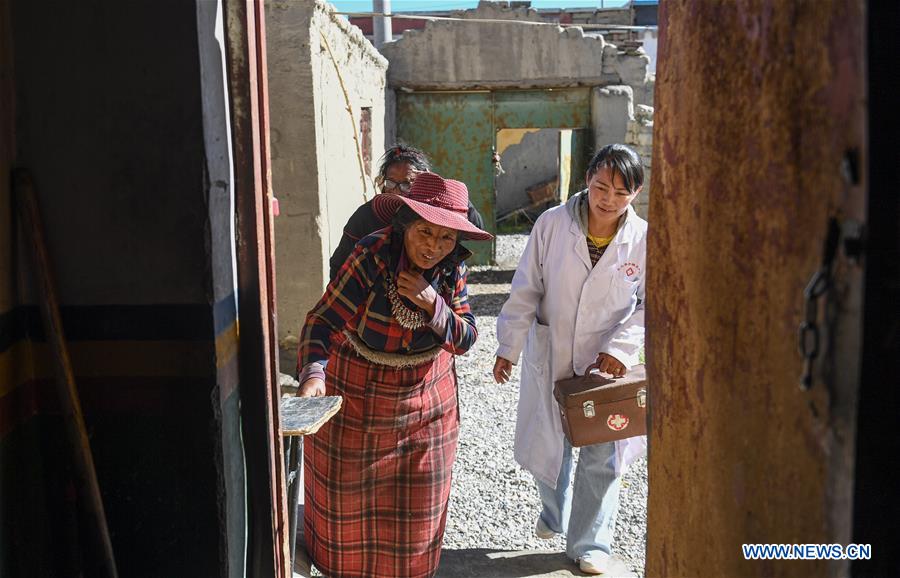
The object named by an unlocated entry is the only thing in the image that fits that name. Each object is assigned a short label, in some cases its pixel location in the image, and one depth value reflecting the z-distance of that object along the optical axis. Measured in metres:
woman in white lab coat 3.28
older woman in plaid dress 2.79
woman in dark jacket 3.80
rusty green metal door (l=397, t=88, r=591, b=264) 11.40
